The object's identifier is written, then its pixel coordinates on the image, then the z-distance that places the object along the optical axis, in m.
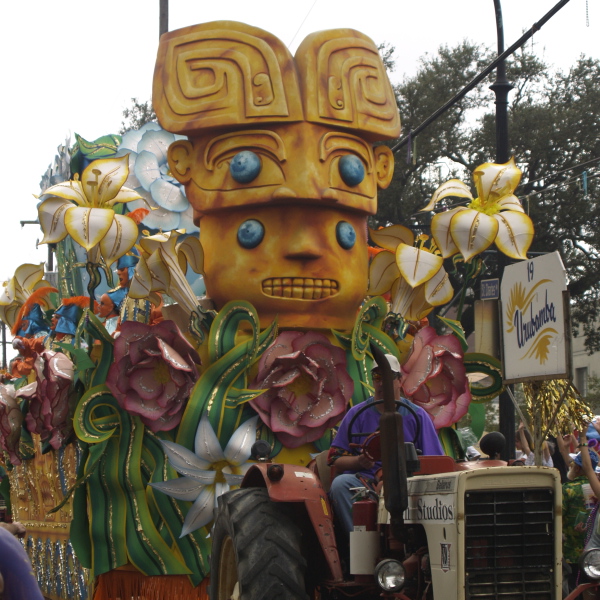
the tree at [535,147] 26.03
